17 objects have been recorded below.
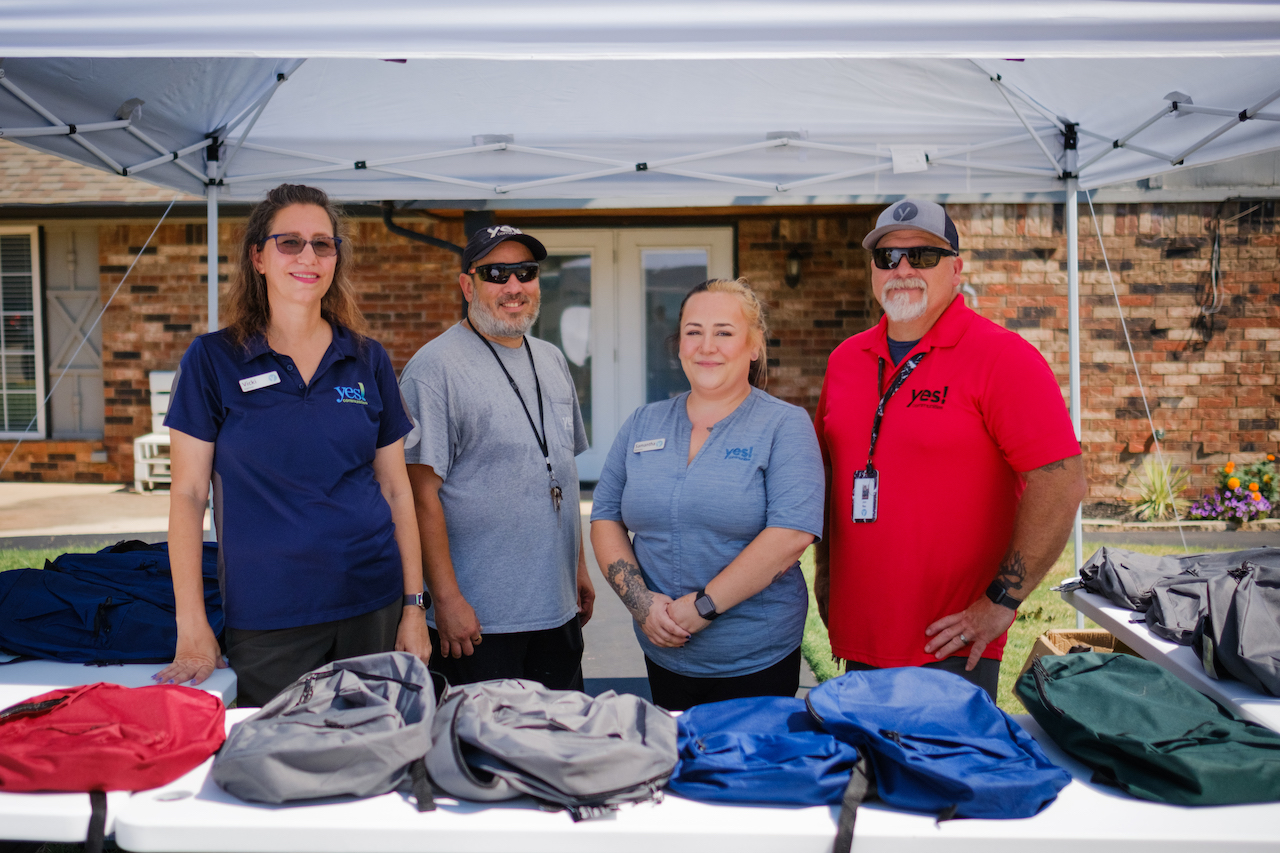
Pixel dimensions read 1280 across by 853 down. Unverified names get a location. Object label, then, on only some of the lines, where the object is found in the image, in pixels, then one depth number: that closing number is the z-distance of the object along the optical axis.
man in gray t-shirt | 2.43
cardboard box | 3.46
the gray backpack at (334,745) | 1.43
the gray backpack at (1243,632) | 1.95
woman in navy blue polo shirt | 1.98
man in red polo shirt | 2.19
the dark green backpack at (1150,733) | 1.46
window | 9.44
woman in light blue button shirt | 2.11
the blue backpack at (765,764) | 1.47
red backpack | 1.46
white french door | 8.88
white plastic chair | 8.75
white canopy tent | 3.33
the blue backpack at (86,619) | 2.24
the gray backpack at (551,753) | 1.44
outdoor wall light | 8.55
